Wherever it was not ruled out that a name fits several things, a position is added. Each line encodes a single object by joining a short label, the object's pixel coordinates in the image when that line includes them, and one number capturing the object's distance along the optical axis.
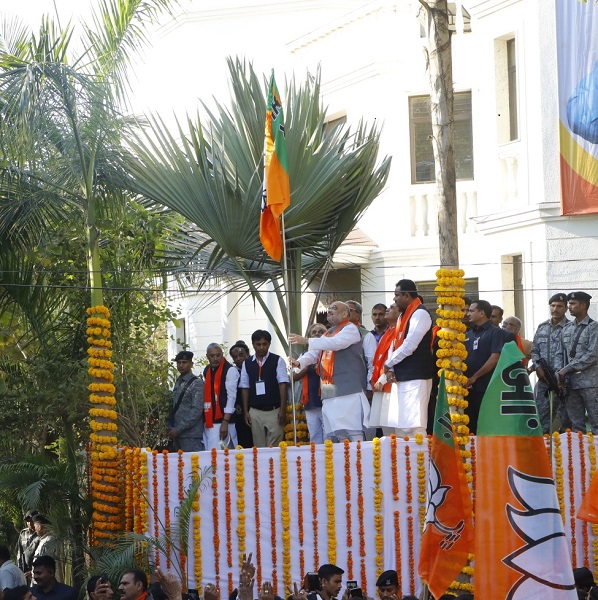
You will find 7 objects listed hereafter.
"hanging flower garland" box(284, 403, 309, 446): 12.19
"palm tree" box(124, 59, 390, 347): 12.23
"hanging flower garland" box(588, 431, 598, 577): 11.06
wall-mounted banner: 15.60
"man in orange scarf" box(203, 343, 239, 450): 12.26
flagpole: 11.29
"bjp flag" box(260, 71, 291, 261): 11.56
